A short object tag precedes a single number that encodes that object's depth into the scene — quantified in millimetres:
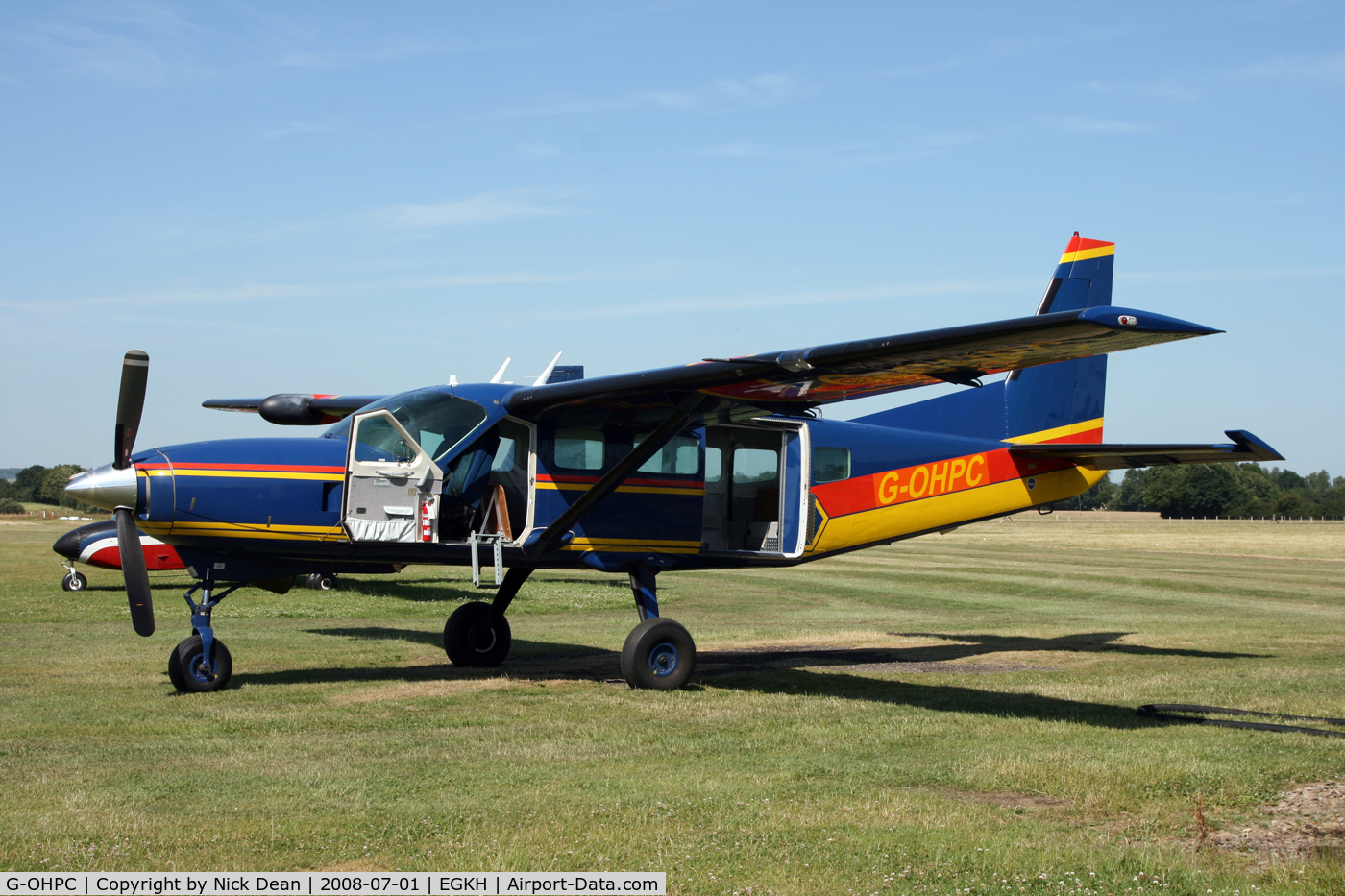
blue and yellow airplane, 10867
